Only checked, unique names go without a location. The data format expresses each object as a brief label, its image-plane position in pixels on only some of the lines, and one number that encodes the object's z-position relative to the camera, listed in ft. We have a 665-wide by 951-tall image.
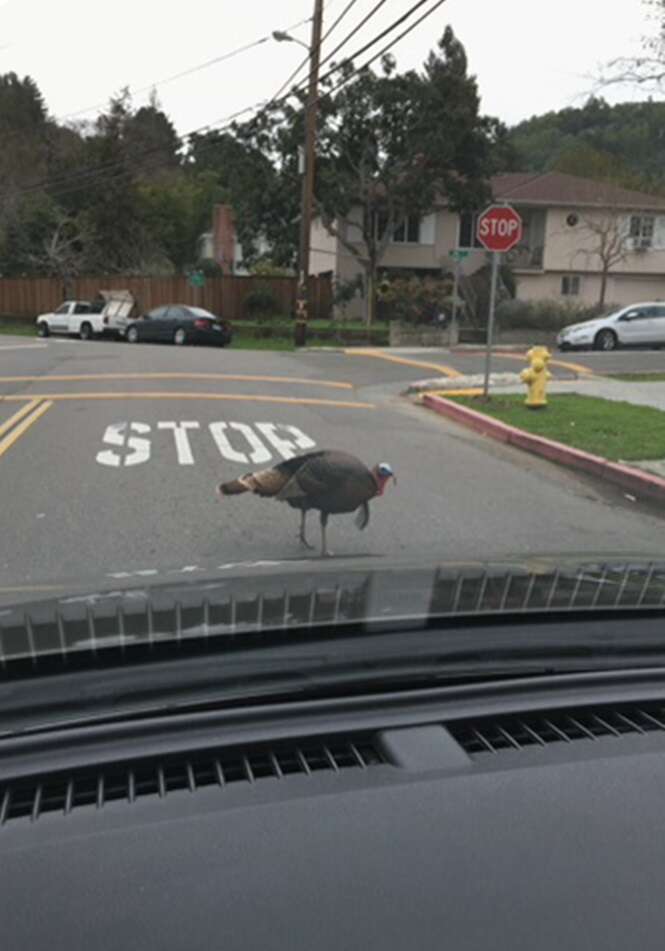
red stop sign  45.68
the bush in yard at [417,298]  116.57
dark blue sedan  107.55
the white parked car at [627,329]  97.60
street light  87.53
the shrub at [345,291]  133.18
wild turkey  18.88
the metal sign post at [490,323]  46.03
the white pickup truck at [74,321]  123.14
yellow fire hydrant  46.24
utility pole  89.20
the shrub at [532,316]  117.29
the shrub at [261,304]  129.59
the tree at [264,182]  124.26
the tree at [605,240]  138.92
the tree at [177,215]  182.29
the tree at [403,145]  119.24
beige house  141.90
